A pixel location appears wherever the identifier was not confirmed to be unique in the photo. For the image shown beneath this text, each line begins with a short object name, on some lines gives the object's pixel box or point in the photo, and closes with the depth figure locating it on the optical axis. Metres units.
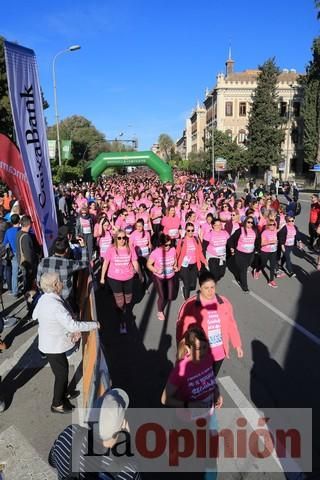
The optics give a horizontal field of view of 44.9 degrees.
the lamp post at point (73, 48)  22.45
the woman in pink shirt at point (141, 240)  8.58
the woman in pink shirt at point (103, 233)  8.62
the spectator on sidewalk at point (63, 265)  5.04
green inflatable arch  29.84
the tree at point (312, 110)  48.69
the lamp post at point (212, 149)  47.94
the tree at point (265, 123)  53.69
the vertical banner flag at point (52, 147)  25.20
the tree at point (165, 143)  125.39
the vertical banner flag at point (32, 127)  5.27
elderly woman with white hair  3.82
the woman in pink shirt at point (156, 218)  12.39
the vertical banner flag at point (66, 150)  29.27
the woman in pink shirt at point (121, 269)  6.30
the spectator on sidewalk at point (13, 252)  7.95
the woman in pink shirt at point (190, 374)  3.01
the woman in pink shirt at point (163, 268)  6.78
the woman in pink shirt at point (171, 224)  10.41
